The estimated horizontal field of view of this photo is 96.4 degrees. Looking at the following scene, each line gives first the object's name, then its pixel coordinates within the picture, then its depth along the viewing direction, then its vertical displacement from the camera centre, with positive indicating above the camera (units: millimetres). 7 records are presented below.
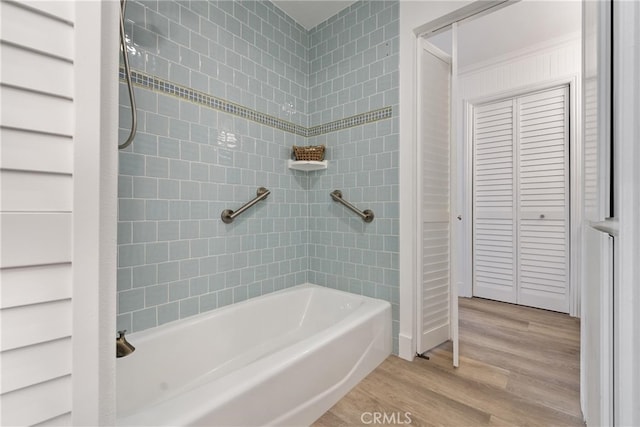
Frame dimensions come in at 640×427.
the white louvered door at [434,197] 1962 +101
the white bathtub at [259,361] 1000 -744
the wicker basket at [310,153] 2260 +462
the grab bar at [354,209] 2102 +16
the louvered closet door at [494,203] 3207 +97
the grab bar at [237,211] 1891 -1
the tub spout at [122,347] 1229 -592
